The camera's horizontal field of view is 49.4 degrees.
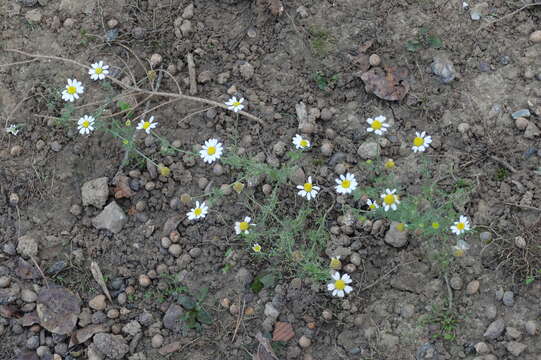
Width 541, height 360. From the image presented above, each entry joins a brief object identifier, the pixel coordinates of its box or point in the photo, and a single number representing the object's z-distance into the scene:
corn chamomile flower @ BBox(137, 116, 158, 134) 3.79
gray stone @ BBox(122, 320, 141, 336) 3.57
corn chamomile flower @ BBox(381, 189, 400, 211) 3.40
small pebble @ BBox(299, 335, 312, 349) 3.42
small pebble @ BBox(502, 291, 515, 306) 3.35
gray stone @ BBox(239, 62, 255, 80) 4.16
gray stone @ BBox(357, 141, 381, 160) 3.83
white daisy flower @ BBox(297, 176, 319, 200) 3.57
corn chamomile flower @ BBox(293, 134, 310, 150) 3.67
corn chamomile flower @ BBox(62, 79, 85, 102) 4.00
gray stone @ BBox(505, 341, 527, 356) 3.21
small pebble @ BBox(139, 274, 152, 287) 3.68
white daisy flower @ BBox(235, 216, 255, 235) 3.55
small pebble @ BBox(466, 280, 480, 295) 3.40
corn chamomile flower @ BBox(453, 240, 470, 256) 3.52
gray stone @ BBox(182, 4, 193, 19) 4.38
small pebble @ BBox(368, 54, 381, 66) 4.04
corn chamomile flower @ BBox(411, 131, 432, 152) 3.51
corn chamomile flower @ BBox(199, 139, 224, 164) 3.70
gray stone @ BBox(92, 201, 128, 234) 3.86
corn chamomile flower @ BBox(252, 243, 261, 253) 3.54
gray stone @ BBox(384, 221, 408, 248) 3.57
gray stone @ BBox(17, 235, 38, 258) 3.79
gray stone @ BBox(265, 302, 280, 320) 3.52
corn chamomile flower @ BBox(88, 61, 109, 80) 4.05
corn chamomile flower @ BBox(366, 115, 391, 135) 3.58
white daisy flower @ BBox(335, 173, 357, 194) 3.52
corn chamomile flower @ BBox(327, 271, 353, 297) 3.40
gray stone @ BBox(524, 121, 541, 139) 3.78
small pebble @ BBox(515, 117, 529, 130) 3.80
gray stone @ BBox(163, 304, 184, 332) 3.57
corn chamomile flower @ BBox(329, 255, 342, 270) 3.45
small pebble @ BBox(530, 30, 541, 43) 4.04
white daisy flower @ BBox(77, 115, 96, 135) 3.90
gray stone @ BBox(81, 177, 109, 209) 3.90
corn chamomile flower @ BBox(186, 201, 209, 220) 3.64
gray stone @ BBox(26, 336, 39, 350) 3.58
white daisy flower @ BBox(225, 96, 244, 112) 3.82
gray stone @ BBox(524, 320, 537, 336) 3.24
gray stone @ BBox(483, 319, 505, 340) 3.29
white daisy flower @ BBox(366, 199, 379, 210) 3.49
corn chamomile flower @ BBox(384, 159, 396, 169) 3.47
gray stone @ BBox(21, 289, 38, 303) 3.69
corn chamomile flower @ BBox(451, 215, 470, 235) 3.37
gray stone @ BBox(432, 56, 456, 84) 4.00
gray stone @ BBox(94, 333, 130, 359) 3.50
